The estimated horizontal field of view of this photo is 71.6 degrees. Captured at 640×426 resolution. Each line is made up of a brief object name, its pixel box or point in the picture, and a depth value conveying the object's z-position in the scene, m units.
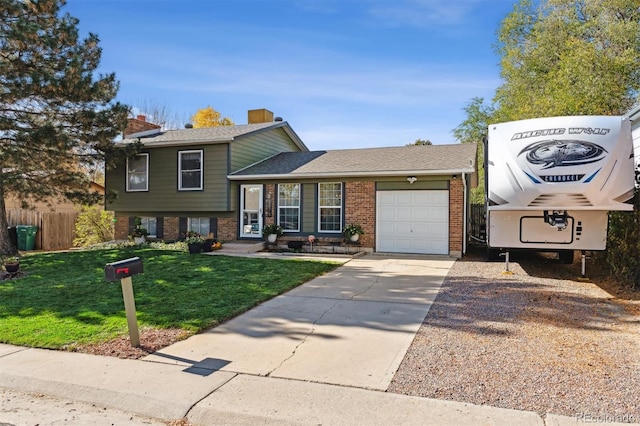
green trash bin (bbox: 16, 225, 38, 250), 18.69
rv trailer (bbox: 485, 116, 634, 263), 7.66
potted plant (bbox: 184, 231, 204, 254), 13.53
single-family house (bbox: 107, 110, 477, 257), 13.12
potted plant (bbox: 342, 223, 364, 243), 13.59
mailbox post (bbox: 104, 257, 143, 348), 4.95
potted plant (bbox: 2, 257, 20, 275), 10.20
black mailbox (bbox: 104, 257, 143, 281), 4.77
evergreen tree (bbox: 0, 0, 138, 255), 12.16
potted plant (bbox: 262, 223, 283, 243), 14.54
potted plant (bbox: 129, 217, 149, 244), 15.96
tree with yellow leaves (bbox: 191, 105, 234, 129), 32.12
